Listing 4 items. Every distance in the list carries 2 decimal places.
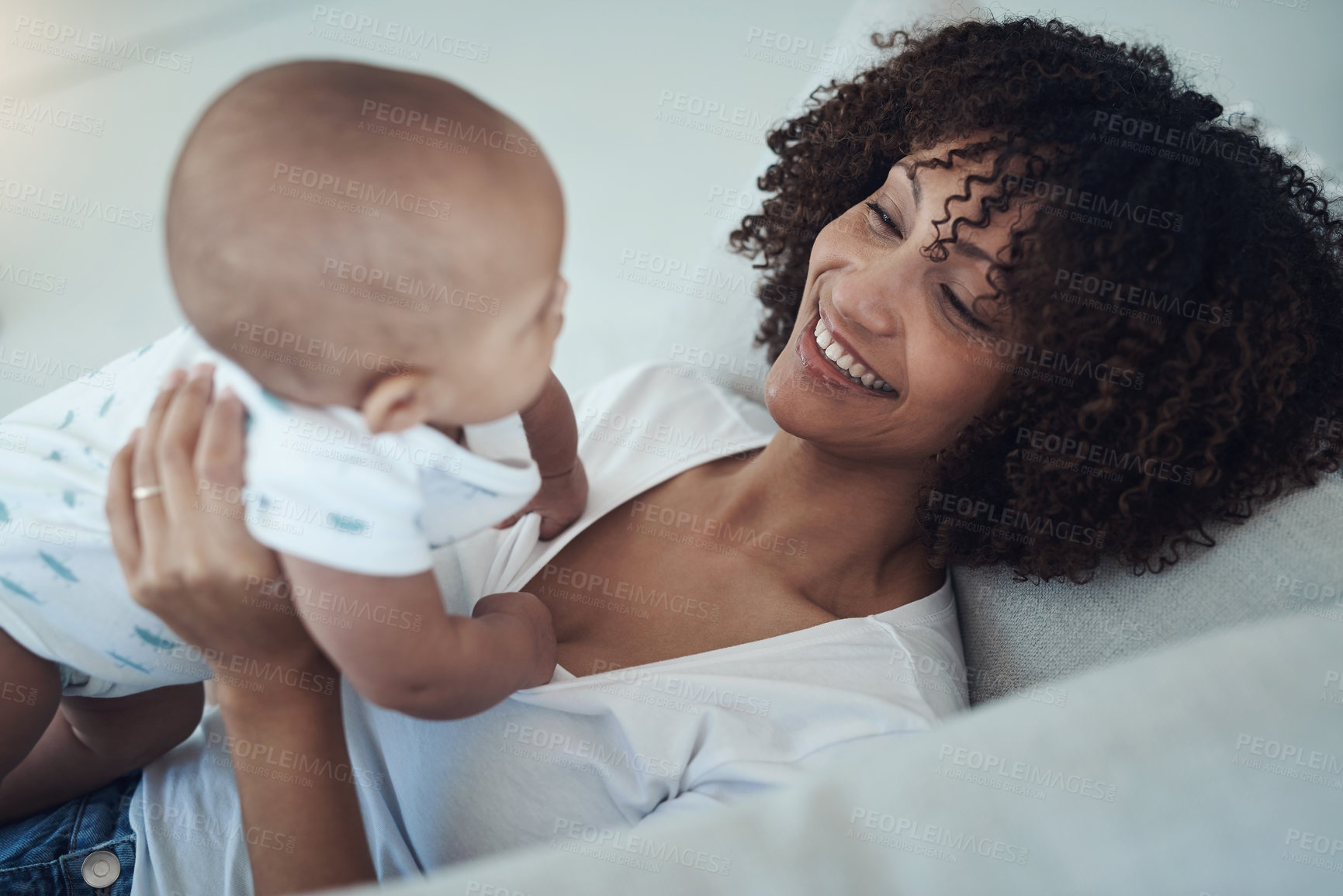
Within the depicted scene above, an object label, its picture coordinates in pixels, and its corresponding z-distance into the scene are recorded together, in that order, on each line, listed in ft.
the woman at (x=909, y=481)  3.00
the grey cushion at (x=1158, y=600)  2.80
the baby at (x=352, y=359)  1.79
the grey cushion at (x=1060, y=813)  1.72
